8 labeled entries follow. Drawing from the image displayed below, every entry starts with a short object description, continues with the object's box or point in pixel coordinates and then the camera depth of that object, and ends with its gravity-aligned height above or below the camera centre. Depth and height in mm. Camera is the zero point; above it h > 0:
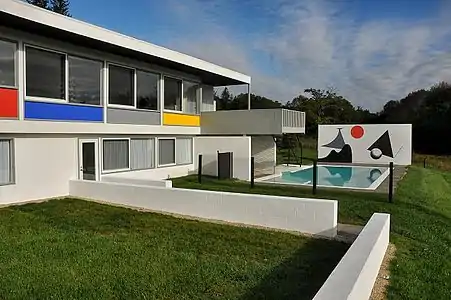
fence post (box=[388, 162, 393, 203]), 12105 -1668
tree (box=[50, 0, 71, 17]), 44625 +13362
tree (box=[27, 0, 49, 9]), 43031 +13292
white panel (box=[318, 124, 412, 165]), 27859 -422
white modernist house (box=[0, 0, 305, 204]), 11820 +772
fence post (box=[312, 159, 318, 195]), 13181 -1439
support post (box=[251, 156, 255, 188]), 14680 -1389
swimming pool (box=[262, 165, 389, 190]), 17394 -2055
